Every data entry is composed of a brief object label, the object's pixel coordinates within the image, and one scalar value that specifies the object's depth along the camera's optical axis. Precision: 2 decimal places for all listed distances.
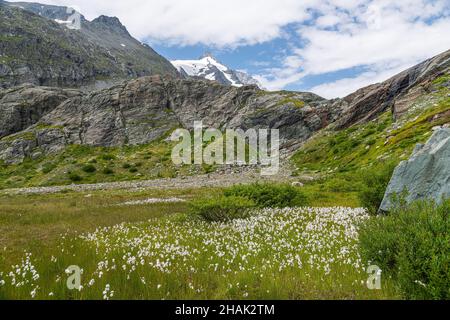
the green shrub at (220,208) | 16.06
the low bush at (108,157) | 81.88
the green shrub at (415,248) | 6.01
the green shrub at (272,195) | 20.08
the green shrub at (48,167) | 76.88
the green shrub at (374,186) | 16.67
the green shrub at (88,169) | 69.42
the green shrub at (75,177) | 64.94
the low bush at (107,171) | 68.81
